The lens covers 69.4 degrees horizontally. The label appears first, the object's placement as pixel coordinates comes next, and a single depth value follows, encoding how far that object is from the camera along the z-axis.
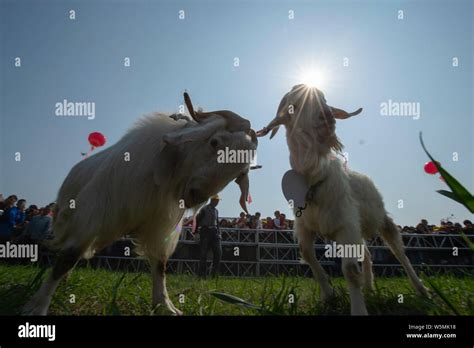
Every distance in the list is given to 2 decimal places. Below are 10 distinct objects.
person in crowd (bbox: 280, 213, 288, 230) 10.58
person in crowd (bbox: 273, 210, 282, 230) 10.46
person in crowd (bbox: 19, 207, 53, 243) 6.75
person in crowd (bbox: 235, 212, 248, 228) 10.56
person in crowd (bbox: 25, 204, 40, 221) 8.57
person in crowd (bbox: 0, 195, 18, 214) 8.00
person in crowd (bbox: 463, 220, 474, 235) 9.02
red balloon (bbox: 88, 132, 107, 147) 5.02
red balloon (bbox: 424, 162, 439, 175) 4.21
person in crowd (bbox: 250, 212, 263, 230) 10.80
